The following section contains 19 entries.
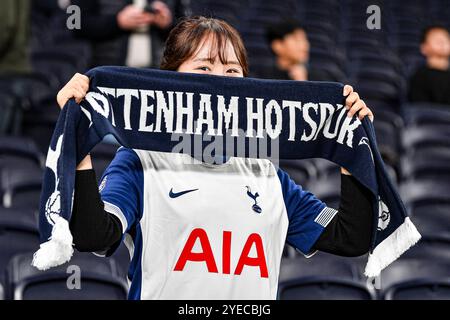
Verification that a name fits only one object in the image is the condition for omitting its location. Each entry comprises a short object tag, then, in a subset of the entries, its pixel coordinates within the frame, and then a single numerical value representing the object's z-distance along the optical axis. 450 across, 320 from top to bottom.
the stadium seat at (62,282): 3.75
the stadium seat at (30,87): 5.82
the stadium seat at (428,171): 5.54
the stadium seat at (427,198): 5.01
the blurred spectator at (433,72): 6.81
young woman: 2.19
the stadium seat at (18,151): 5.09
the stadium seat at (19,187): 4.63
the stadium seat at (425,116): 6.28
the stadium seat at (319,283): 4.02
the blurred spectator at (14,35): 5.88
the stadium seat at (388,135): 6.02
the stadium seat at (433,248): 4.53
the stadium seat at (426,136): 5.95
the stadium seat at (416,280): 4.07
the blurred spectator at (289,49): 6.30
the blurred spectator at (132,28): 5.62
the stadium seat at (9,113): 5.57
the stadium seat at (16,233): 4.10
